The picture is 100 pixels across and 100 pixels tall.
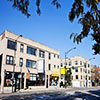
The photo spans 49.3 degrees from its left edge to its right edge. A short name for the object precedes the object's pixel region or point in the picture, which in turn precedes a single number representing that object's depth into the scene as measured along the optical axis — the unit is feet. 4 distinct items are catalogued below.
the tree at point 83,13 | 8.37
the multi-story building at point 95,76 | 189.23
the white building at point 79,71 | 168.22
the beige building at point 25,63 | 75.35
